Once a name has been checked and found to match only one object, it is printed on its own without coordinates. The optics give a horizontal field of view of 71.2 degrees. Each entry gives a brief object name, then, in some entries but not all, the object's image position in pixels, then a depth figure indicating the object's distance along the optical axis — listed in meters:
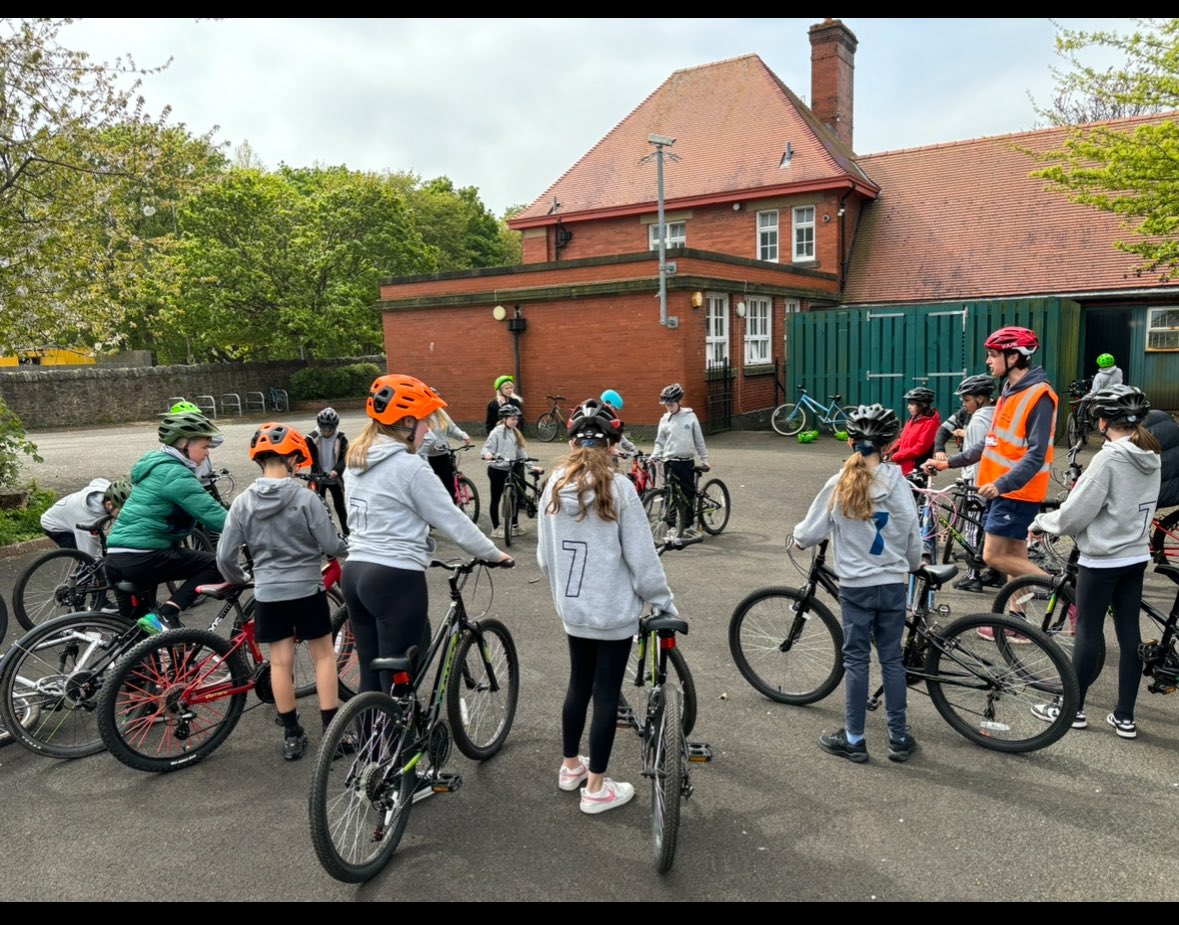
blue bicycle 18.99
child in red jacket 7.91
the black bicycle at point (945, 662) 4.29
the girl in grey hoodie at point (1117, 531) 4.32
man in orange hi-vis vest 5.76
